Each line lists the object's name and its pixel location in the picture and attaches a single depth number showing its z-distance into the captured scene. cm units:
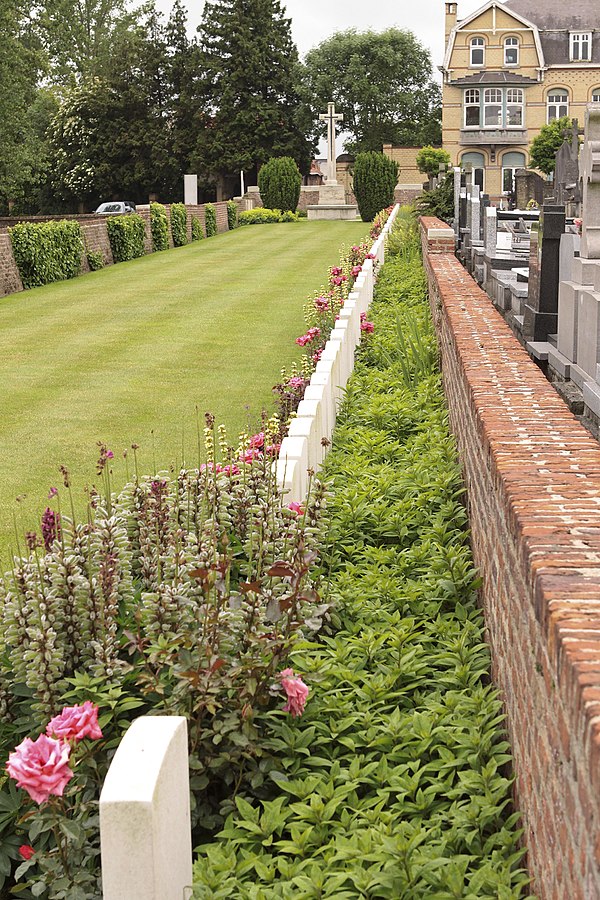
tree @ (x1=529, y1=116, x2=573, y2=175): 4503
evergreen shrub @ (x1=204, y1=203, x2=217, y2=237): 3432
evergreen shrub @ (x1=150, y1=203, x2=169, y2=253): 2878
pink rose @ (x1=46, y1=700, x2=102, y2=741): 271
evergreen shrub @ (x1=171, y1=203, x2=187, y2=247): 3047
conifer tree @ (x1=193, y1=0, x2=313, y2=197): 5381
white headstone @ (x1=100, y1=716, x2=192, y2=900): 228
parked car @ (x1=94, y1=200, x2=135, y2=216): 4550
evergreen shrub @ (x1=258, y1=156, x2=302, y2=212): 4316
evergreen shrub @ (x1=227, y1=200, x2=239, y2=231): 3806
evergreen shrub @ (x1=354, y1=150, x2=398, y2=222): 3947
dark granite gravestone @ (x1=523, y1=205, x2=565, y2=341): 609
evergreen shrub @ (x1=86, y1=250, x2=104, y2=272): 2403
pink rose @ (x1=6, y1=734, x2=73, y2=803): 251
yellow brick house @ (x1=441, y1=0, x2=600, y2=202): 5253
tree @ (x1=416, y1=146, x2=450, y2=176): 4697
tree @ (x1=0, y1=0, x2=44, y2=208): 3837
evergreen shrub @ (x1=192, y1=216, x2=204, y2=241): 3257
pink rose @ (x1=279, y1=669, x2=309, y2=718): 322
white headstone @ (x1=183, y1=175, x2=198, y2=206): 4388
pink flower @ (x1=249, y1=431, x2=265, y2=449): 564
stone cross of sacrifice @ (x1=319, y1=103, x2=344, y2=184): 4734
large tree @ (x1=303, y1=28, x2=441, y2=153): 6250
